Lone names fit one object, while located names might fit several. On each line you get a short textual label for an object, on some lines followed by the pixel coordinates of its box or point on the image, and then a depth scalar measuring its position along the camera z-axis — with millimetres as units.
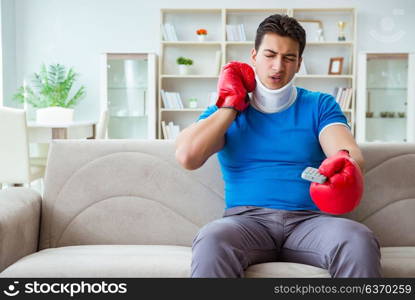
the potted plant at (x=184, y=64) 5613
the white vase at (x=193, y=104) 5688
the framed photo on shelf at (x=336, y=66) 5562
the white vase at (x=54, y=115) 4387
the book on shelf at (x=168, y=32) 5602
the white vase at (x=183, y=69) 5633
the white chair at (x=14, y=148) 3369
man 1465
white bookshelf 5559
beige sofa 1929
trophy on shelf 5492
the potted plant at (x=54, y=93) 4434
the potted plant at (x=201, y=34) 5602
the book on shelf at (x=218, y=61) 5508
